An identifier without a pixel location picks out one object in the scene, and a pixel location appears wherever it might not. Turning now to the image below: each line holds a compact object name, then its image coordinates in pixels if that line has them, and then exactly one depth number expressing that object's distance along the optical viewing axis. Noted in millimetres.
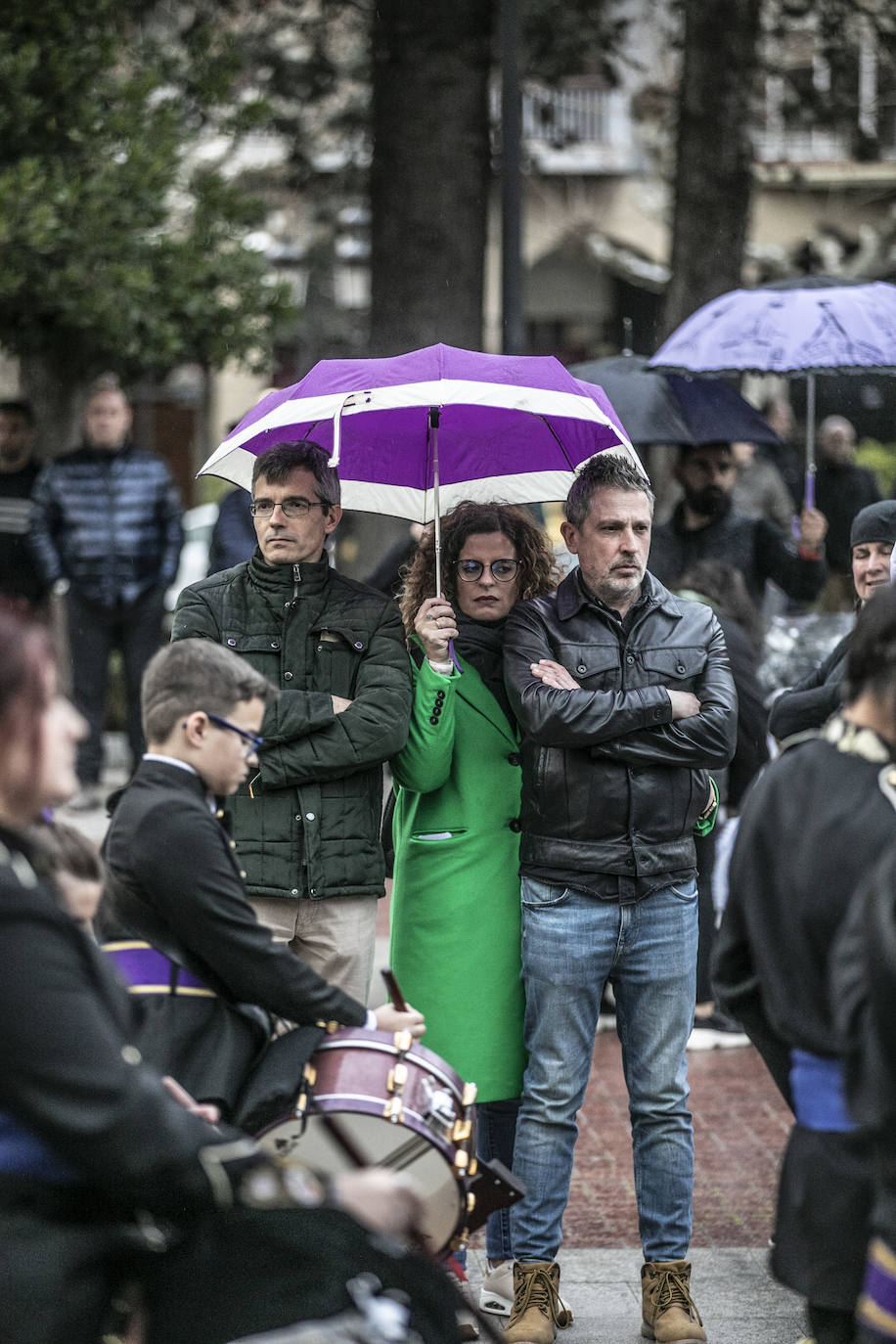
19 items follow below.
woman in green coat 9281
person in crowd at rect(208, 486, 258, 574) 18469
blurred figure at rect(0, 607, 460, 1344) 5258
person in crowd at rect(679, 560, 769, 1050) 12398
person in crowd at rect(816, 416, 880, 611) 20547
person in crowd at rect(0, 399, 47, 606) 20281
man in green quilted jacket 9070
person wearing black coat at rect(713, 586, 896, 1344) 5941
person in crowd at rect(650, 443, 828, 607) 15523
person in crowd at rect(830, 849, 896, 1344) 5207
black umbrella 15206
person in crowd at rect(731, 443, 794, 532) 23531
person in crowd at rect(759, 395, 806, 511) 25030
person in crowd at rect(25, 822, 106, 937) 5828
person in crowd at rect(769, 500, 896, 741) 9906
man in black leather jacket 8937
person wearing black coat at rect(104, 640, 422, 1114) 6988
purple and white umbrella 9031
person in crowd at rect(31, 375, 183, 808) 19422
